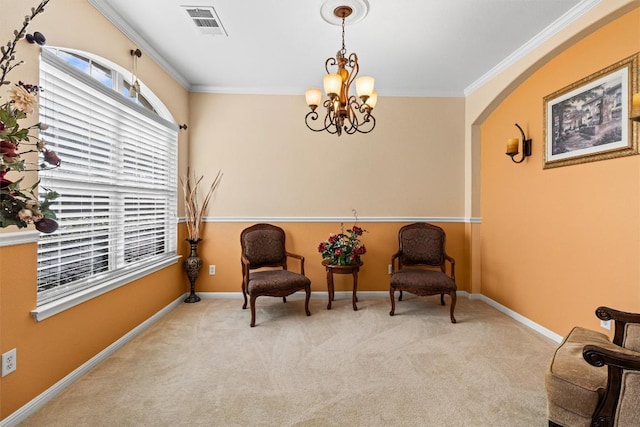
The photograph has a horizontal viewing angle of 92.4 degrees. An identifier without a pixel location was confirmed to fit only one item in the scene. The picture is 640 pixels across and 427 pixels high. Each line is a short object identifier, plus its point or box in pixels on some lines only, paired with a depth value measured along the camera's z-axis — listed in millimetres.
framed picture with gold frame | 2123
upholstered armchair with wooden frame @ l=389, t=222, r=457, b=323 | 3361
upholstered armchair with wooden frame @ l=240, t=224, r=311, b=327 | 3043
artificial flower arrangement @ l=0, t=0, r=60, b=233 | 924
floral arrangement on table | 3469
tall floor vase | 3657
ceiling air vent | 2350
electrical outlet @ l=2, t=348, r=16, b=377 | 1621
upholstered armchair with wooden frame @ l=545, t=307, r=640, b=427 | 1297
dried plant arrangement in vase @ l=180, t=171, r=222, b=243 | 3743
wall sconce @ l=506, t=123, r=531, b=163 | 3045
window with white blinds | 1954
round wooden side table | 3418
